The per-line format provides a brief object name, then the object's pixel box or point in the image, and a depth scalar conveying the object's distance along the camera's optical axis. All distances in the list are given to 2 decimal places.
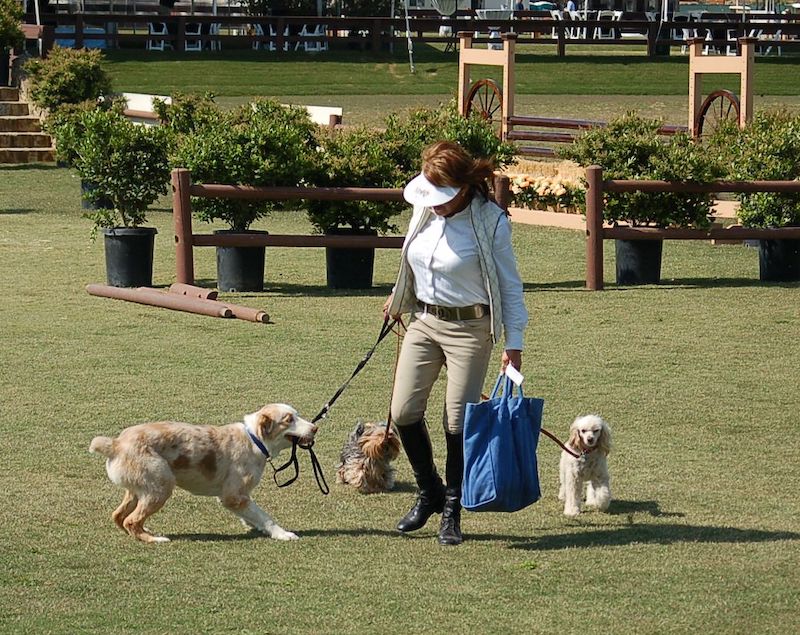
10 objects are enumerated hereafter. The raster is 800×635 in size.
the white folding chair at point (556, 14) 54.61
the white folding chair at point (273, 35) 44.16
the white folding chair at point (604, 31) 52.12
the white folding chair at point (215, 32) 43.94
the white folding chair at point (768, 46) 48.04
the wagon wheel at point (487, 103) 26.18
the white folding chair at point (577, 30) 53.16
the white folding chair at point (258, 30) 47.38
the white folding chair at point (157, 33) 44.22
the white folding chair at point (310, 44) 44.06
